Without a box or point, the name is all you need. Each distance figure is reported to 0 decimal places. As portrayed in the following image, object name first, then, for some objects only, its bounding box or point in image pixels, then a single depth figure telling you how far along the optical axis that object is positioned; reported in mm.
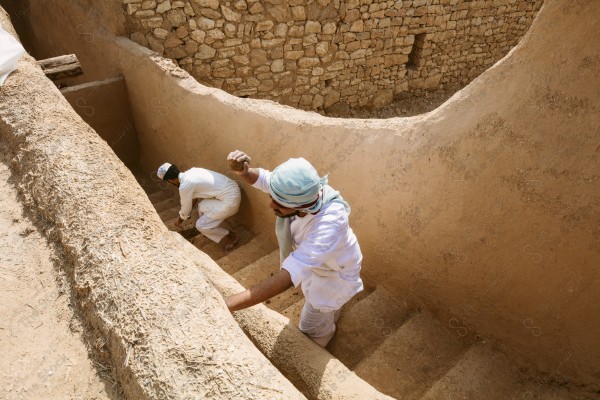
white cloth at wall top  3115
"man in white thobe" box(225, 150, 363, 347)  2207
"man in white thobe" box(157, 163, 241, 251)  4156
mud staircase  2717
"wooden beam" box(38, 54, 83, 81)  4184
